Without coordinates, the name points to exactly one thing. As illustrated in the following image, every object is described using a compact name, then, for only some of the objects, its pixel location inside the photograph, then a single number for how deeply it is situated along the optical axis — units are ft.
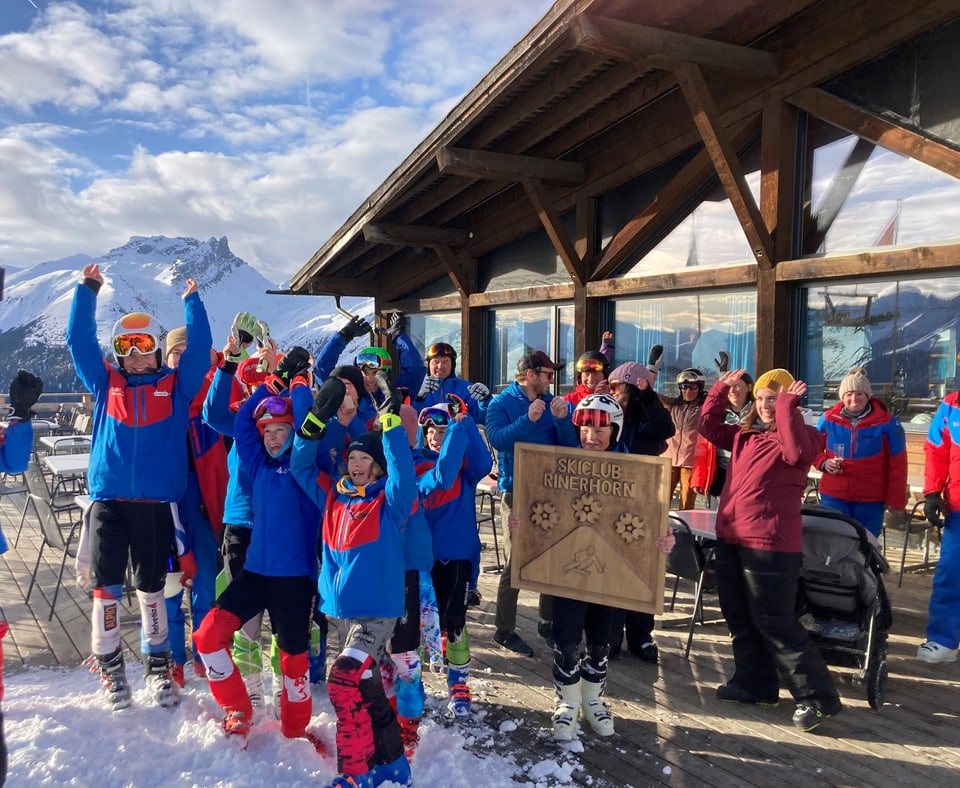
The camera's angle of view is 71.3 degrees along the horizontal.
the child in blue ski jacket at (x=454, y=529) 11.45
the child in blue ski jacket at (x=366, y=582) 8.73
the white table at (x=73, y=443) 28.58
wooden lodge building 18.10
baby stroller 11.84
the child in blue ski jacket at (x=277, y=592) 10.03
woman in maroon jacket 11.10
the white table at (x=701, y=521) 13.72
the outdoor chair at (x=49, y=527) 16.56
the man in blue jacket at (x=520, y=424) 12.93
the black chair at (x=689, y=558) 13.86
